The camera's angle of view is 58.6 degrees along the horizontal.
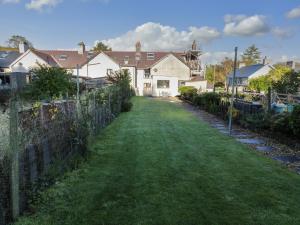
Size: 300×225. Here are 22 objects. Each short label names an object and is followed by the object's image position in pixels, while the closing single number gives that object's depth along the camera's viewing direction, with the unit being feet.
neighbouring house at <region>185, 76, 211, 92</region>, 127.01
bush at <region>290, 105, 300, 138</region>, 27.12
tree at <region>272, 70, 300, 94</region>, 84.14
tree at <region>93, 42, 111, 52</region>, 239.99
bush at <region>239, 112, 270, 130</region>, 34.09
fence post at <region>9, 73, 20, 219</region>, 12.02
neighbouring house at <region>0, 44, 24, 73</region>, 128.88
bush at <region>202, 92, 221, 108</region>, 57.64
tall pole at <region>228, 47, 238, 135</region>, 33.98
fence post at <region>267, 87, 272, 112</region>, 37.09
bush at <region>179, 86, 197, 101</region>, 89.29
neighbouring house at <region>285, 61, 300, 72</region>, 158.34
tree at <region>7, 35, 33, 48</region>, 281.13
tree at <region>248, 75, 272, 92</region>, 105.98
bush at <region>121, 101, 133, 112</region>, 60.13
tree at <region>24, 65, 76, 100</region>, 31.86
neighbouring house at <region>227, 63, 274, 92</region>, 143.74
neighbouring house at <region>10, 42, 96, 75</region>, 127.03
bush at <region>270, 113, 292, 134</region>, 29.04
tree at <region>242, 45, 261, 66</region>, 293.80
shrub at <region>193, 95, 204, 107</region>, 71.64
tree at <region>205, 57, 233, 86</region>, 197.75
